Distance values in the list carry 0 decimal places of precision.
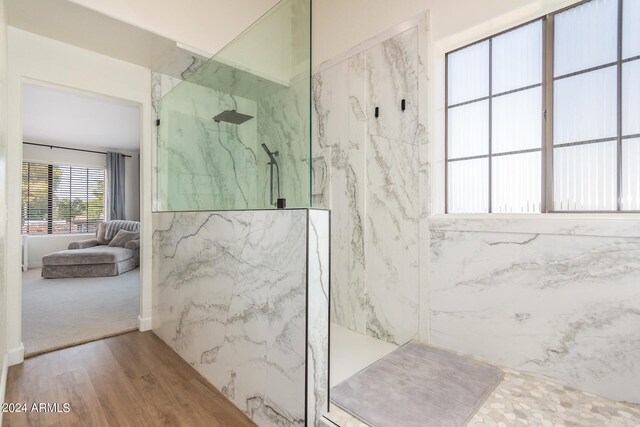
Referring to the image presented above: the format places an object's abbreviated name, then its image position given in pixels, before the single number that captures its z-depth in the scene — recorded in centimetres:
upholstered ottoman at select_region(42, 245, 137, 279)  456
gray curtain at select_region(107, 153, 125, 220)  648
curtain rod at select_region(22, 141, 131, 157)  565
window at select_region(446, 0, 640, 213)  148
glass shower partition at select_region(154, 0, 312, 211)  142
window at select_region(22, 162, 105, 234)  577
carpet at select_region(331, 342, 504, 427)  132
